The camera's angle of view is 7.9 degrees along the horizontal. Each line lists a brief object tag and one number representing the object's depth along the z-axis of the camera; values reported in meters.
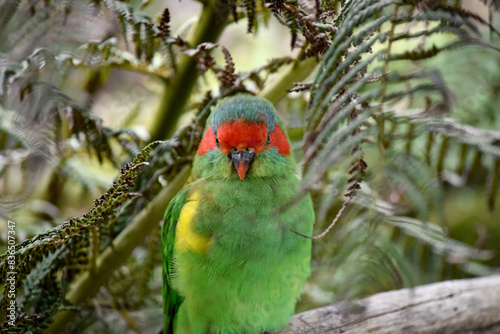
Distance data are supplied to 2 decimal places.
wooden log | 1.59
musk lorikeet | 1.57
